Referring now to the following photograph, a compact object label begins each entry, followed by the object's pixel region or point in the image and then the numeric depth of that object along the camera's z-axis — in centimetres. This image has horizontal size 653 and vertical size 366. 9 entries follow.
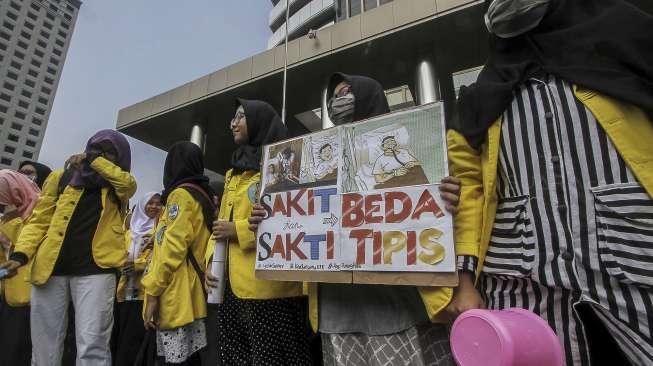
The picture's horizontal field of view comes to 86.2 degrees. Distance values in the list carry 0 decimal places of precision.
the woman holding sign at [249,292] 173
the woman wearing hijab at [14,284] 280
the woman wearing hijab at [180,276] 207
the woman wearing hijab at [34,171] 370
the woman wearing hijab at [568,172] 96
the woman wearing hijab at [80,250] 233
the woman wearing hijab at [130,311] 325
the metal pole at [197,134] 855
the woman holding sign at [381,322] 133
